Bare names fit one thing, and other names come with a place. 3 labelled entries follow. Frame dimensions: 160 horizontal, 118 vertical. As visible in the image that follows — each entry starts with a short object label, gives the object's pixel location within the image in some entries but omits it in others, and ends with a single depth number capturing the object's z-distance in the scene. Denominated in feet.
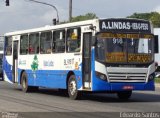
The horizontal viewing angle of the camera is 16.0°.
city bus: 67.72
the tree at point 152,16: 356.05
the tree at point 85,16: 373.65
